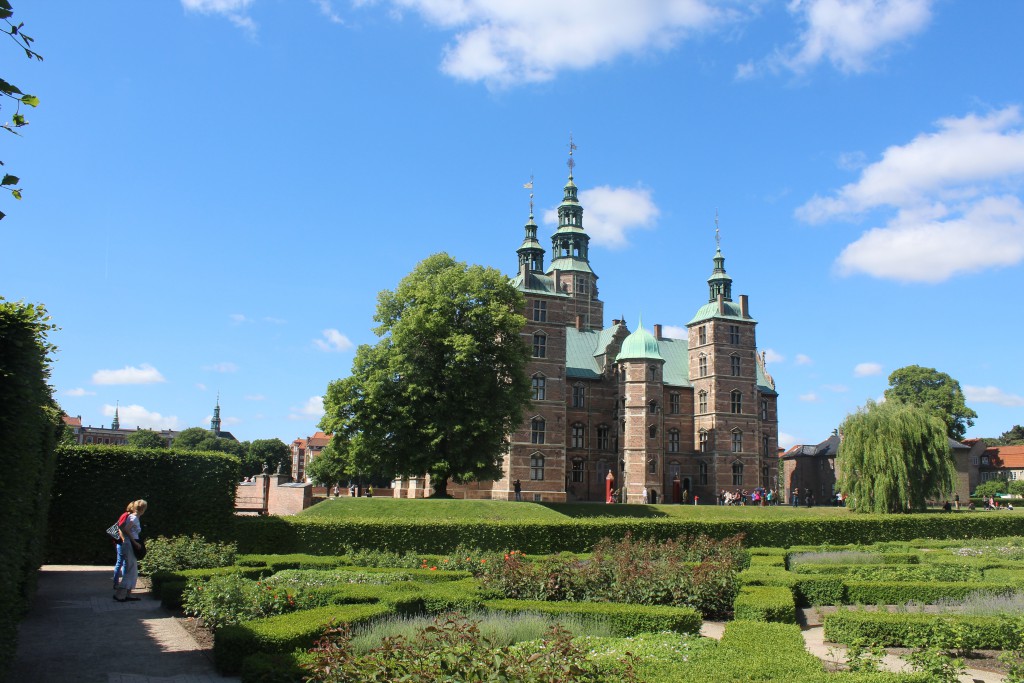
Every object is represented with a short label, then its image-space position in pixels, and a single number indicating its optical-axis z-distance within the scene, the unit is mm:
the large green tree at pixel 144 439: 110312
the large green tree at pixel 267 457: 102312
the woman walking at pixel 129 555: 13758
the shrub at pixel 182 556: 15320
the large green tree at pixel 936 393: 67500
